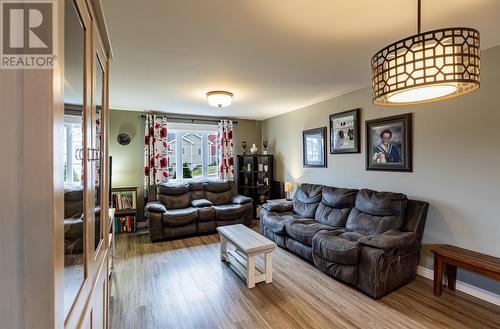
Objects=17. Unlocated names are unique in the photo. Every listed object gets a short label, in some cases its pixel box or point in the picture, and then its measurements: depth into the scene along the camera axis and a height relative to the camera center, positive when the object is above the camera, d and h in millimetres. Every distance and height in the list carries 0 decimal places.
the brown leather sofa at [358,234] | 2387 -850
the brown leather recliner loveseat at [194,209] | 4121 -832
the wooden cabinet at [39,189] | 532 -55
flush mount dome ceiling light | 3383 +955
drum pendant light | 1104 +483
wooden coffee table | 2611 -1028
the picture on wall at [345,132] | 3617 +496
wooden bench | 2027 -889
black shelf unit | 5660 -284
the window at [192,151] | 5320 +320
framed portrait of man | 2951 +261
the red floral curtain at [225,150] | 5531 +335
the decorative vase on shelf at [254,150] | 5645 +334
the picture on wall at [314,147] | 4266 +313
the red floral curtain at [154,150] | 4852 +302
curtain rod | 4970 +1013
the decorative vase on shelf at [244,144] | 5859 +491
